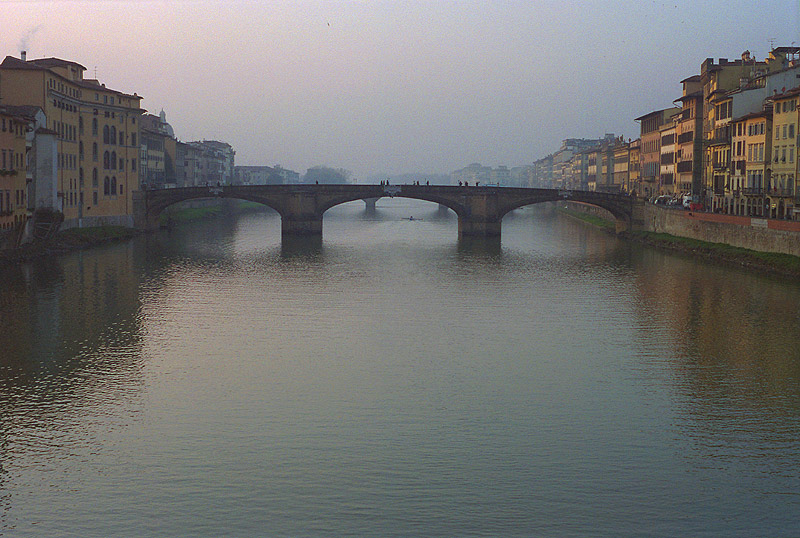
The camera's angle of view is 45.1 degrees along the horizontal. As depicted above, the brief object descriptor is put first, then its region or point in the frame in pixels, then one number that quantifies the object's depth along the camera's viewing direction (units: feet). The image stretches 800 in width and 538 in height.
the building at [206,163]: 611.47
